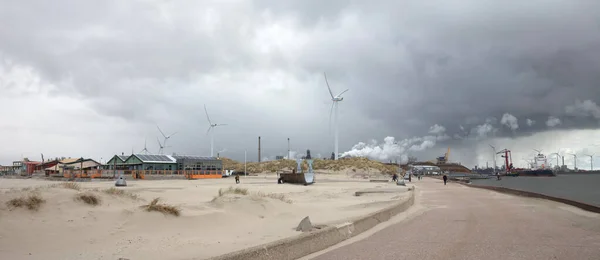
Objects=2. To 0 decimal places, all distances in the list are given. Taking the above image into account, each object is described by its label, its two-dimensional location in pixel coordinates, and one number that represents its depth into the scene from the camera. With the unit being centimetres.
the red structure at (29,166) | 10748
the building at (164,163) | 8069
